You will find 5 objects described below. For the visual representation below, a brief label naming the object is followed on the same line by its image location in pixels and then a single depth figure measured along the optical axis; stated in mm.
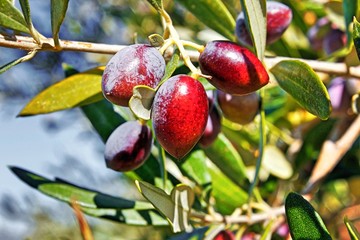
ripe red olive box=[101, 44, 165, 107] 228
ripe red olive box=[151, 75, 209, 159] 221
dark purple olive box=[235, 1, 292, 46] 306
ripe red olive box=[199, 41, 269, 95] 236
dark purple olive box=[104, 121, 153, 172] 276
